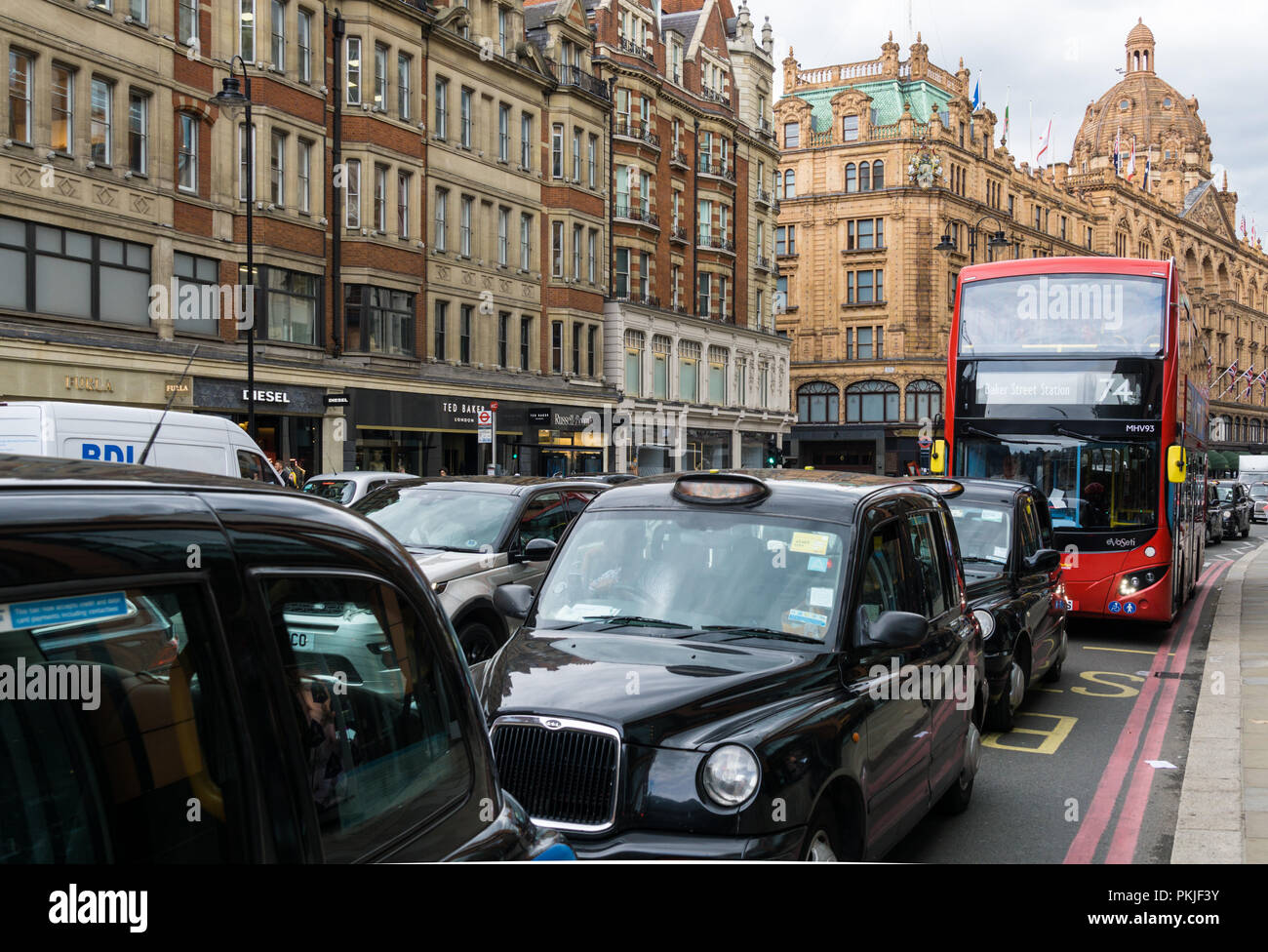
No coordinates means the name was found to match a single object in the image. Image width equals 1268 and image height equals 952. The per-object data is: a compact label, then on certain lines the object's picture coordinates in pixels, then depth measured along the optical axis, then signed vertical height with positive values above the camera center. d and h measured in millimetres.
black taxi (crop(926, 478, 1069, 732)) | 9516 -1207
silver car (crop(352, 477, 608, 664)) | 10125 -814
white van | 12906 +49
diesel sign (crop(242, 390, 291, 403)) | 30717 +1162
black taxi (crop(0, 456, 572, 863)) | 1668 -379
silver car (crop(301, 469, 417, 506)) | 17391 -639
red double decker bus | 14945 +490
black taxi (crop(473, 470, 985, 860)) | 4324 -959
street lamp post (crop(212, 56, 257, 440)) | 21891 +6246
